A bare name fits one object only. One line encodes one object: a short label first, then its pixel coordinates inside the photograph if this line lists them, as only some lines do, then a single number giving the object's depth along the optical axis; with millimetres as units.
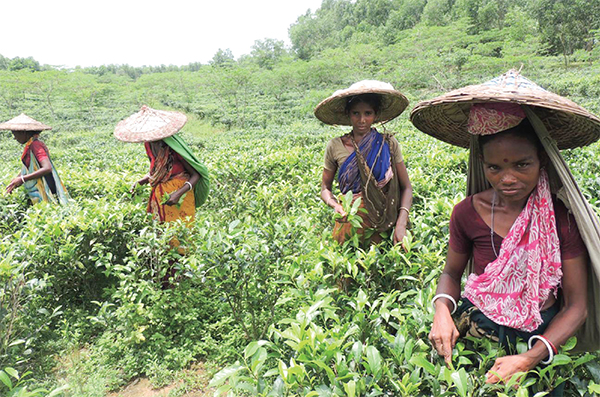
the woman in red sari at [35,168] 3748
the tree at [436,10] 44731
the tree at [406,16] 51206
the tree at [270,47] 53619
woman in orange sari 2902
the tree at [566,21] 27125
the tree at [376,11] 61281
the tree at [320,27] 62700
